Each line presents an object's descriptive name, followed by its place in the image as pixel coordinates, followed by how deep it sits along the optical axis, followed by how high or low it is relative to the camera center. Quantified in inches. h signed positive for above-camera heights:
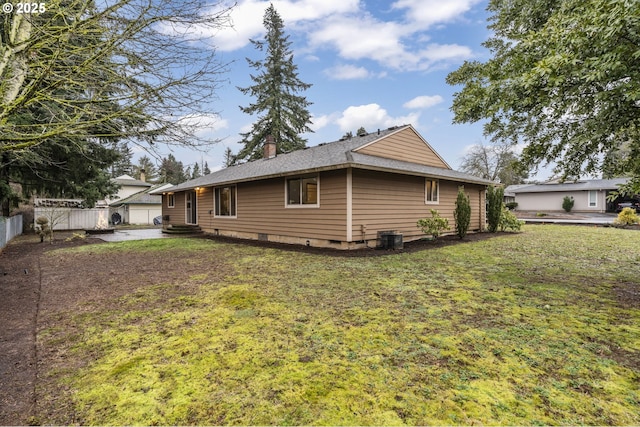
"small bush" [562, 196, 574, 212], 1138.7 +17.5
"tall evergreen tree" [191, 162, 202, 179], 2290.1 +279.9
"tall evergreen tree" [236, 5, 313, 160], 1075.9 +417.3
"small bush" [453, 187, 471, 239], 438.6 -7.3
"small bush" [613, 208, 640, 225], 644.7 -22.9
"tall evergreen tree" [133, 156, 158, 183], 2090.3 +271.0
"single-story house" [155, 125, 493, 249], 355.6 +23.4
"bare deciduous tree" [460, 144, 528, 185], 1393.8 +227.6
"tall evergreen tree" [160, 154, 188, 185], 2075.5 +231.1
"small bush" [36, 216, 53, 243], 487.2 -32.8
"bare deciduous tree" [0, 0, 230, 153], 154.3 +81.0
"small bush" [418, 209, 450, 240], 424.5 -23.7
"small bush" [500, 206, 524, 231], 575.5 -27.4
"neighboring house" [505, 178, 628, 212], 1093.8 +48.9
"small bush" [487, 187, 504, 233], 532.1 +3.5
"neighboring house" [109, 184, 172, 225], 1097.4 +2.5
